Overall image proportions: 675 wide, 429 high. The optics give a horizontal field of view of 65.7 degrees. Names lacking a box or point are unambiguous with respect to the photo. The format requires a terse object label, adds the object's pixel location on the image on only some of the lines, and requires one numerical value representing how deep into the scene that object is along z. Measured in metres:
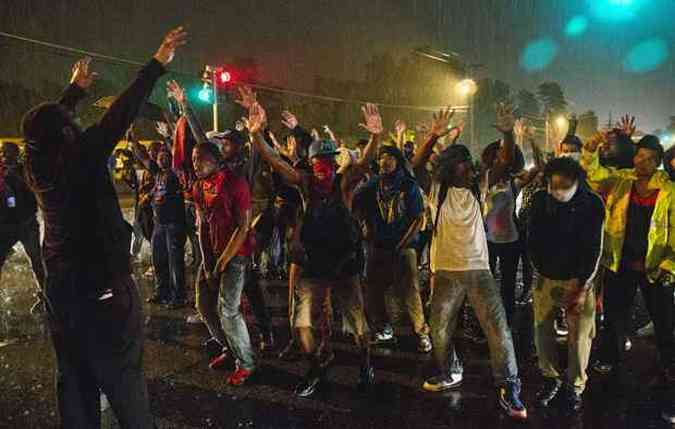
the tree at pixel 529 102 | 70.44
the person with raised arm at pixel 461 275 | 4.04
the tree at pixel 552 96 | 72.38
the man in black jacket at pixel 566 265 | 3.98
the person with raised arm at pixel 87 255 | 2.60
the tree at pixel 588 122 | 63.46
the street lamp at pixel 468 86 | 32.22
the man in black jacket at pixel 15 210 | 6.29
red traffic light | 17.17
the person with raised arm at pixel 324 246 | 4.30
